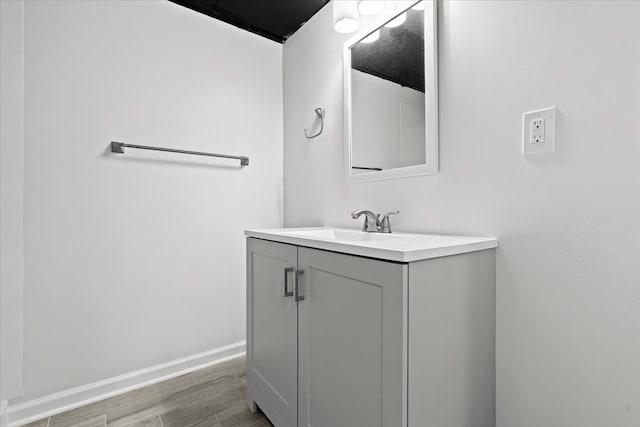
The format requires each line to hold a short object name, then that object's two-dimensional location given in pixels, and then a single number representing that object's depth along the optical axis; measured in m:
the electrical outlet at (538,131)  0.92
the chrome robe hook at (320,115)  1.83
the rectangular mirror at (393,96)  1.23
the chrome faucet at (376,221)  1.36
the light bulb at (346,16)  1.53
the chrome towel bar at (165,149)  1.55
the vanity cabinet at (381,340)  0.77
